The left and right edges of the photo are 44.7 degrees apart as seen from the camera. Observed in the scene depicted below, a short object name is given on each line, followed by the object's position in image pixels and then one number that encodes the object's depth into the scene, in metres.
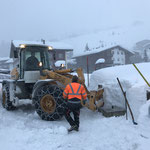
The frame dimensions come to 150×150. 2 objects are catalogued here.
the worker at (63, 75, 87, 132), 4.62
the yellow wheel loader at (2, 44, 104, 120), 5.39
